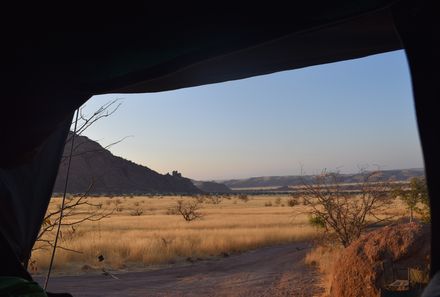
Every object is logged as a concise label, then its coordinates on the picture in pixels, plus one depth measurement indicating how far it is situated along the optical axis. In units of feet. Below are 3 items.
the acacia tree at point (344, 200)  40.50
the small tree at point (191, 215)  99.68
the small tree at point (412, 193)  43.32
